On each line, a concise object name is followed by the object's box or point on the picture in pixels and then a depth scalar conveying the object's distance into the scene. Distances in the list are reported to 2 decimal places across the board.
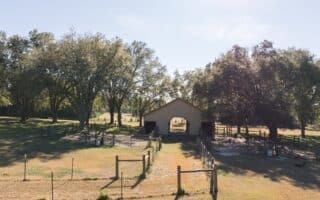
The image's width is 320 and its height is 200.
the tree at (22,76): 55.81
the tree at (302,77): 47.47
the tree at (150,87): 73.25
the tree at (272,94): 45.31
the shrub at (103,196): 17.82
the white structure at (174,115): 54.03
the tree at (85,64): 53.66
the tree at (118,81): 56.59
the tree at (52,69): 54.97
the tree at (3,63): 67.56
